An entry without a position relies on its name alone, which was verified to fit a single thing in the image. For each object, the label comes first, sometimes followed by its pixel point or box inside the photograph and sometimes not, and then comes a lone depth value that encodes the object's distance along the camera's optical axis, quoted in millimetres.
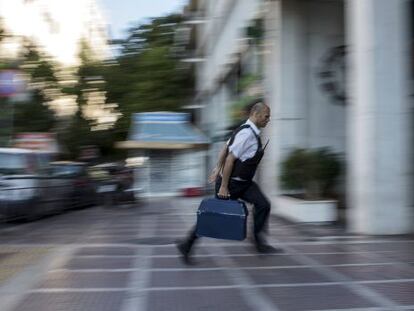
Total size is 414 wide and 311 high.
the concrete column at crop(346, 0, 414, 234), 8914
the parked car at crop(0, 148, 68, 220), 12320
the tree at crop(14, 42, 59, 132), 32188
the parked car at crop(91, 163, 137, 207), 18312
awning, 24203
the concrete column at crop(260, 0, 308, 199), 12500
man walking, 6793
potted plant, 10531
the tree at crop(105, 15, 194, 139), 30719
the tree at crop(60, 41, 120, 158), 35031
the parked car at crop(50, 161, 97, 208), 17145
